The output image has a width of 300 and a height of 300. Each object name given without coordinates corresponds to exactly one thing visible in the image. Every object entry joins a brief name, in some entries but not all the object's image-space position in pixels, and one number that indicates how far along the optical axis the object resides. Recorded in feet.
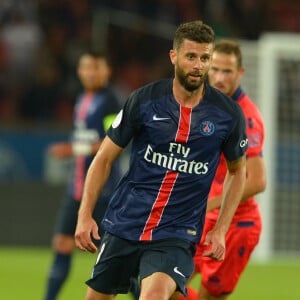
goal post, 97.45
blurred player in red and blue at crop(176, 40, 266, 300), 47.73
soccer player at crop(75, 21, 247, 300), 40.14
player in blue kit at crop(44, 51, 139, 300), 62.69
